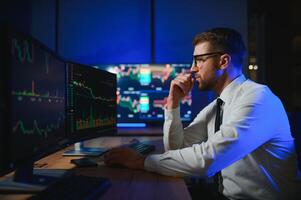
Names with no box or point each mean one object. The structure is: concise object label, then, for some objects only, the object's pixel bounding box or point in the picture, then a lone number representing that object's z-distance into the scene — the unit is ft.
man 3.89
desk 3.15
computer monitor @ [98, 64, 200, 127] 9.86
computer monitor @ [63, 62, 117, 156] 4.92
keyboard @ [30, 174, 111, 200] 2.81
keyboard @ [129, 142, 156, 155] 5.45
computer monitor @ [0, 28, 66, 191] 2.69
